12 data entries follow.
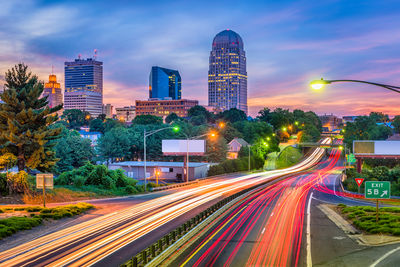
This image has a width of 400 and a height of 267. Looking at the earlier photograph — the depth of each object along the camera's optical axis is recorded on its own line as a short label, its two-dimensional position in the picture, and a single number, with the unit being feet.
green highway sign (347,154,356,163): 262.47
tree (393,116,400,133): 563.07
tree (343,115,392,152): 481.05
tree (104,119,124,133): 551.18
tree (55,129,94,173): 277.85
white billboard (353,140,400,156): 271.28
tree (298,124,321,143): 646.33
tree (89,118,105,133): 632.46
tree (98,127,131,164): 342.77
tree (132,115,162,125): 570.87
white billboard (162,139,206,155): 251.19
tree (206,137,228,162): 324.19
